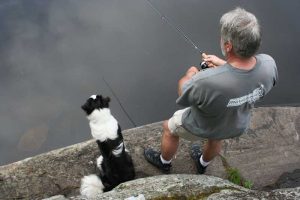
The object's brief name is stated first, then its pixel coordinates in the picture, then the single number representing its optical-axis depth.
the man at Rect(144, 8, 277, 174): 2.67
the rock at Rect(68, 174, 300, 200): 3.21
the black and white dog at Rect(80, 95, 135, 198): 3.90
